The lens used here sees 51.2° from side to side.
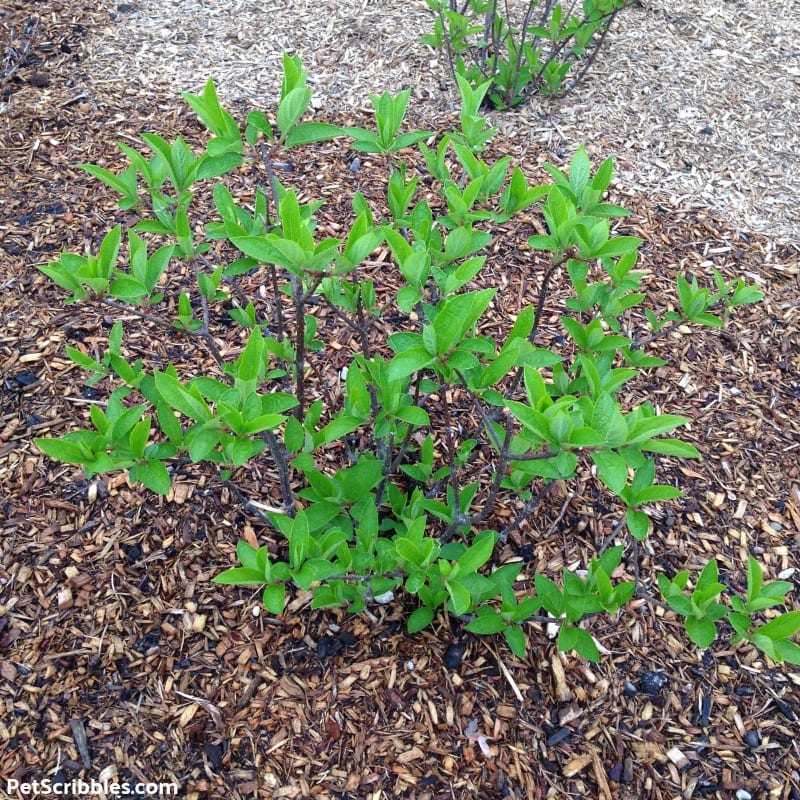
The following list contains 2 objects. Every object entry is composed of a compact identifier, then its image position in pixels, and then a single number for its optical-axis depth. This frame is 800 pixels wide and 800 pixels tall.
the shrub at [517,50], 1.50
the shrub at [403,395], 0.67
